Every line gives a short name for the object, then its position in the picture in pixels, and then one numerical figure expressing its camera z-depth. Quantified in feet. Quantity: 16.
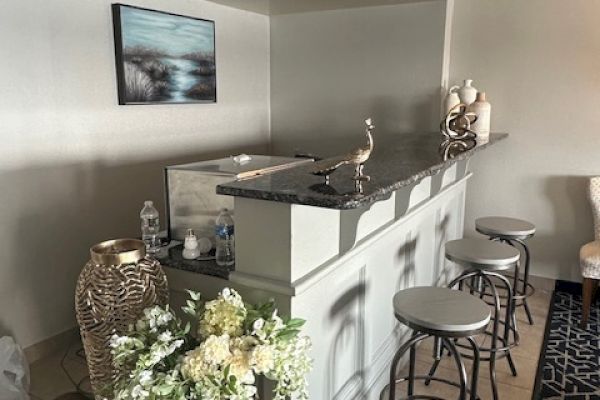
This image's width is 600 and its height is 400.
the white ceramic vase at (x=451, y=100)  11.66
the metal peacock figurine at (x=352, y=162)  5.46
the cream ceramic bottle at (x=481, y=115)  11.10
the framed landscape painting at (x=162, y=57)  10.25
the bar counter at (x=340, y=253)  5.29
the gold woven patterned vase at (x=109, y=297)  5.42
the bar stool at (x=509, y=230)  9.90
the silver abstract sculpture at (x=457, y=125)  9.74
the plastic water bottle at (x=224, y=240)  5.85
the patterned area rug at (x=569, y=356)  8.55
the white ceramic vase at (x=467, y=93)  11.46
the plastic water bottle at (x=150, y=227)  6.41
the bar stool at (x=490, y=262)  8.05
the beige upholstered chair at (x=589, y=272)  10.71
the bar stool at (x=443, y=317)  5.86
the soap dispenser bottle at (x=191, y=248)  6.08
